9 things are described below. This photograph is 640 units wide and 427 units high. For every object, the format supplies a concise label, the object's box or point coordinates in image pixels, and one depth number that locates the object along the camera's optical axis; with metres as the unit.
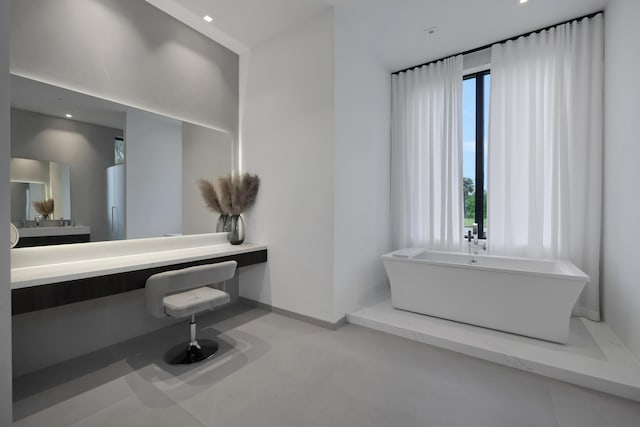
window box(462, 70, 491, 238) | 3.50
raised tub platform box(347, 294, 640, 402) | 1.83
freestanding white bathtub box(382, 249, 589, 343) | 2.26
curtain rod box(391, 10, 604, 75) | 2.72
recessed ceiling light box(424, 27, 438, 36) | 2.91
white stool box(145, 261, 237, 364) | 1.94
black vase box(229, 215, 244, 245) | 3.23
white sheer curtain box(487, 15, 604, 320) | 2.71
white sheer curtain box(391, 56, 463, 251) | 3.46
